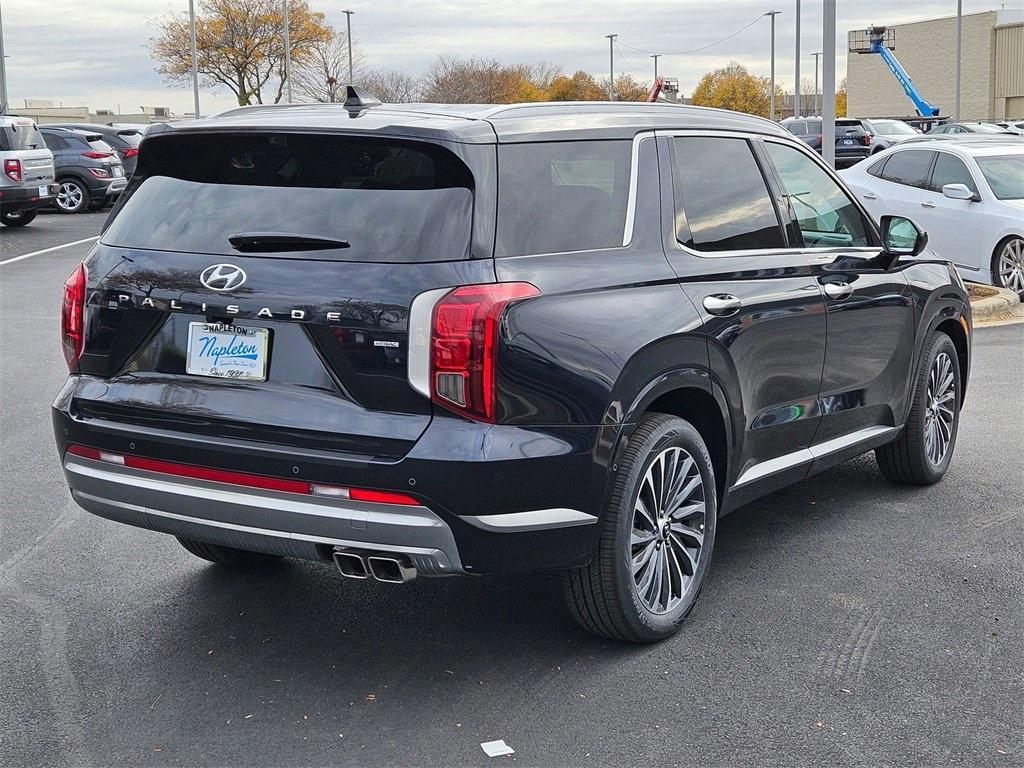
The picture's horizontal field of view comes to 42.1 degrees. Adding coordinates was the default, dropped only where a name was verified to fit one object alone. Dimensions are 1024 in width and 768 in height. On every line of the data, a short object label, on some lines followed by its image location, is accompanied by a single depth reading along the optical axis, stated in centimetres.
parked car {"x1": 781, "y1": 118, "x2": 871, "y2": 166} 3356
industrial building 8744
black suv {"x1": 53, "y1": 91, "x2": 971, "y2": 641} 396
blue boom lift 6919
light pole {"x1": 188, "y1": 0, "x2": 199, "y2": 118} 5434
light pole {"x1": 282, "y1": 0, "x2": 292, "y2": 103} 5984
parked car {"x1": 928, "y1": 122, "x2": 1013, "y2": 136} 4212
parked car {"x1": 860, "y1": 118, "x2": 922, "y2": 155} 3750
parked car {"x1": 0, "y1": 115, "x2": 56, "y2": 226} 2192
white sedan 1420
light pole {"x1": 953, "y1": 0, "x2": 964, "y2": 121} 6122
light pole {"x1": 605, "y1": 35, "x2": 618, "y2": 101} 7175
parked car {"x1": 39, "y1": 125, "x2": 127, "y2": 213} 2684
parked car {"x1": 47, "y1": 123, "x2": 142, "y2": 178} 2927
